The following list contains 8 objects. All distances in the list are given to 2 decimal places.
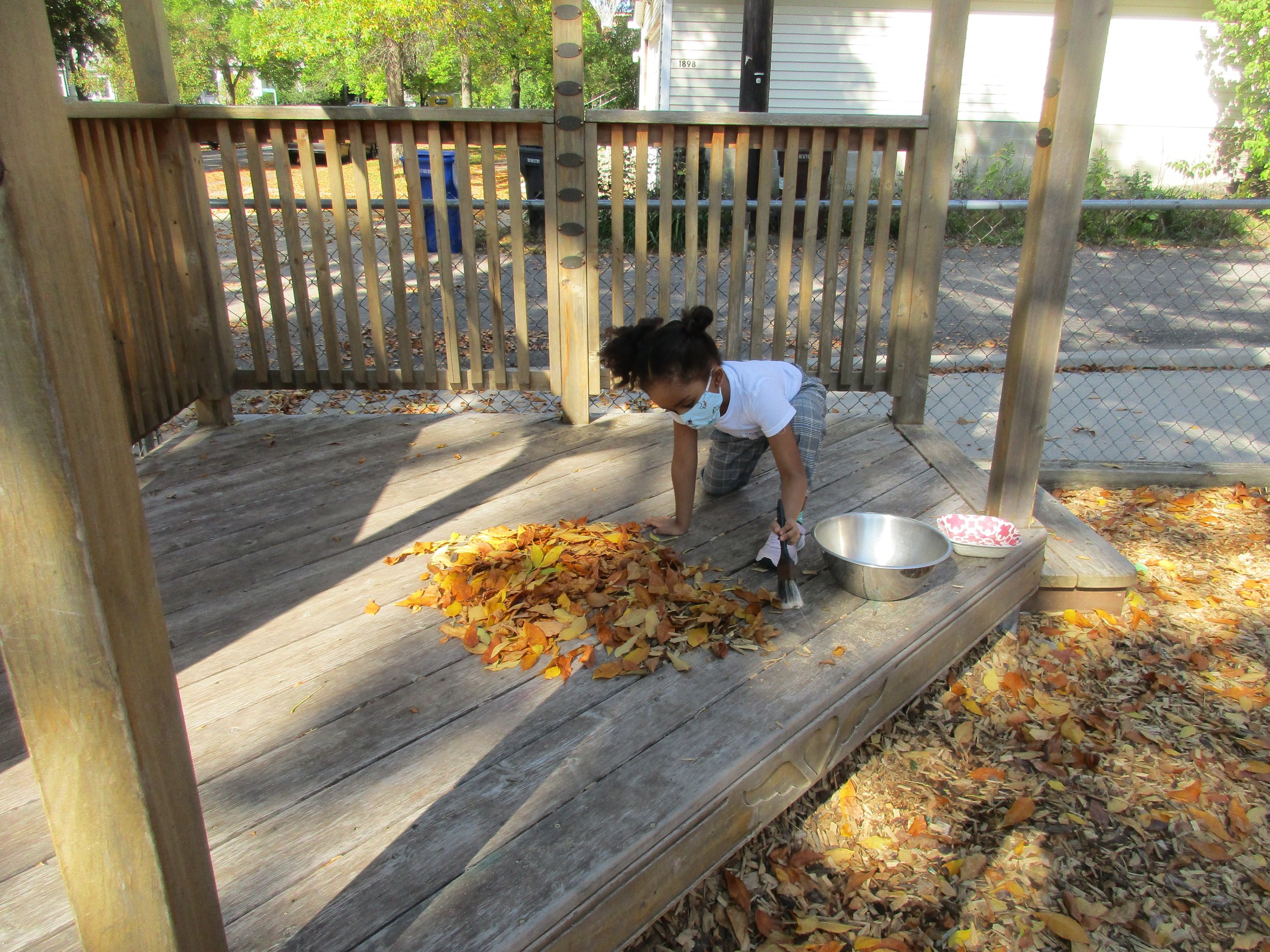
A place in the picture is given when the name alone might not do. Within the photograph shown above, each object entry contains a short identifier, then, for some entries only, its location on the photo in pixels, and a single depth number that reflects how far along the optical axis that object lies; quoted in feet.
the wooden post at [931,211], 12.21
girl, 8.49
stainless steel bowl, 9.00
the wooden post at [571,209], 11.87
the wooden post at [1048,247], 8.52
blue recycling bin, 34.81
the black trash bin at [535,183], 36.52
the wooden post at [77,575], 2.90
